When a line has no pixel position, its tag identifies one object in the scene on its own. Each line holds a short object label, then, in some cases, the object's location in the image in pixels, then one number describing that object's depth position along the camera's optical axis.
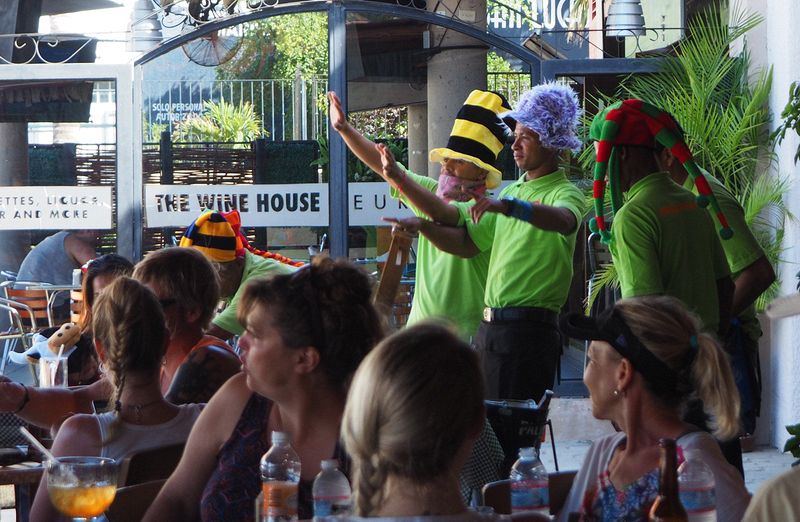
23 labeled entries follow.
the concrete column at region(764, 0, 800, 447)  13.02
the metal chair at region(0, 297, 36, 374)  15.37
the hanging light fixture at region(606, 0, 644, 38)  15.02
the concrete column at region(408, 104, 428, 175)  15.40
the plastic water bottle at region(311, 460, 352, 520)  4.60
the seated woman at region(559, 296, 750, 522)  4.90
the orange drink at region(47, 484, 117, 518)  4.76
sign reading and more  15.16
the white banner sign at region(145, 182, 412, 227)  15.31
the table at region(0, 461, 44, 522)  6.30
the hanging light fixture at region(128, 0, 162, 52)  15.30
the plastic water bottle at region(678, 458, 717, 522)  4.23
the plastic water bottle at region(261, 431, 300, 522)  5.01
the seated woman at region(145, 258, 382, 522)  5.18
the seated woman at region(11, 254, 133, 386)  8.72
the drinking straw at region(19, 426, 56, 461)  5.16
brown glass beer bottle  3.85
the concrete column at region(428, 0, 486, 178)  15.42
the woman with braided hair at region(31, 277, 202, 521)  5.95
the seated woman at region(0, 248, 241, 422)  6.92
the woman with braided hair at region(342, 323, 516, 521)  3.64
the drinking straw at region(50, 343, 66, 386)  7.93
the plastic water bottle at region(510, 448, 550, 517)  4.77
